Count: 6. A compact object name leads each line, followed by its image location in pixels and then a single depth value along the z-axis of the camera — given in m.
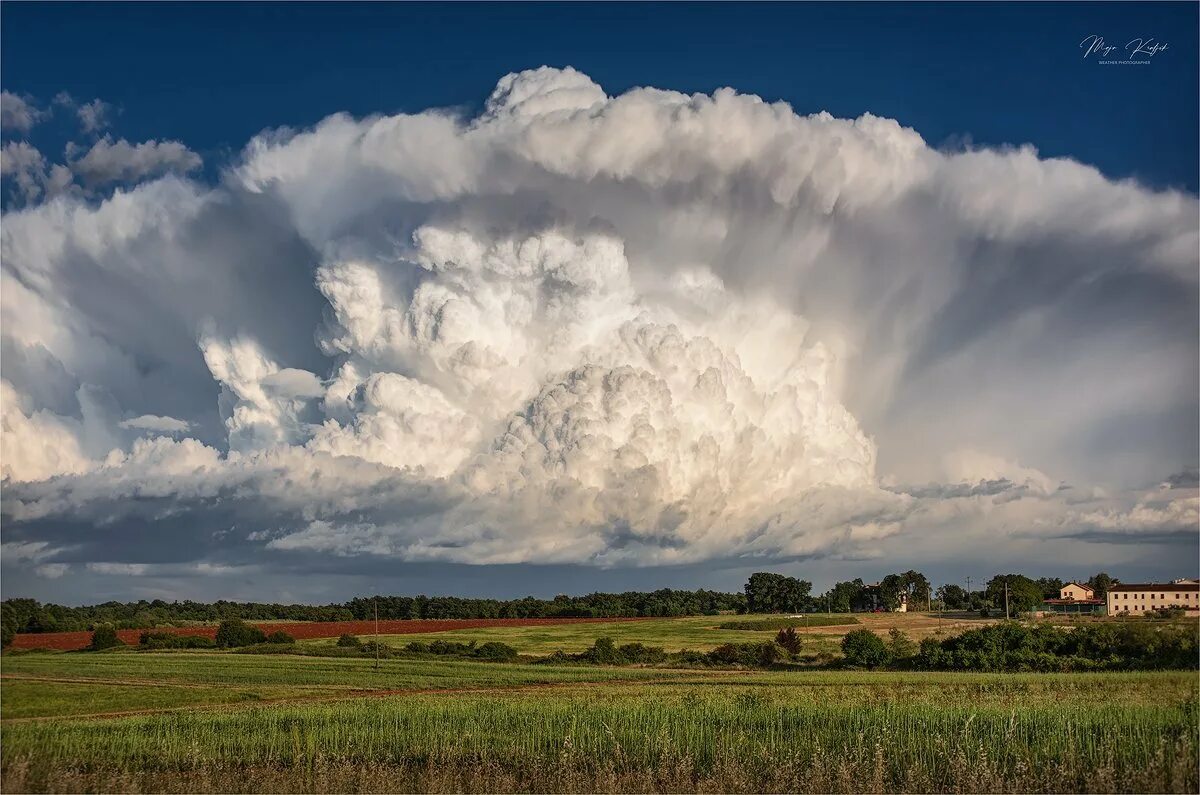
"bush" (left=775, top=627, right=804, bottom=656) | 103.94
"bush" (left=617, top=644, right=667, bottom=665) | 100.69
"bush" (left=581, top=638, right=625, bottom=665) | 100.12
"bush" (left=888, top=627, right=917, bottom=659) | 95.29
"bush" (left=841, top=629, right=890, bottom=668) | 93.56
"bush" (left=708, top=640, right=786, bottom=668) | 99.81
